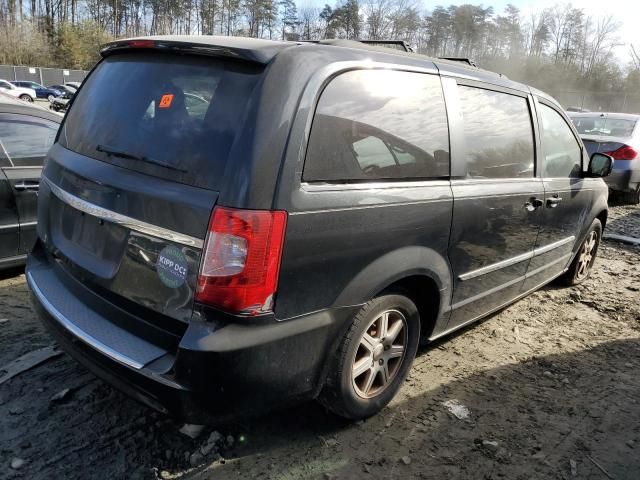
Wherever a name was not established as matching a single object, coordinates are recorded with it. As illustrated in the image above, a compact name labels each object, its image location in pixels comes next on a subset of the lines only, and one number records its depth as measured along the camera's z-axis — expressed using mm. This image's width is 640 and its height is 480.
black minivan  1928
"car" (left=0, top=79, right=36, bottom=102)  34594
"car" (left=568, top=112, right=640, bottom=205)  8766
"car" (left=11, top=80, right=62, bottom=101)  41188
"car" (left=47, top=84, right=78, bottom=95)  42219
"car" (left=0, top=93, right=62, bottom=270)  3920
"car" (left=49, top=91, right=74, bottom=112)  28292
